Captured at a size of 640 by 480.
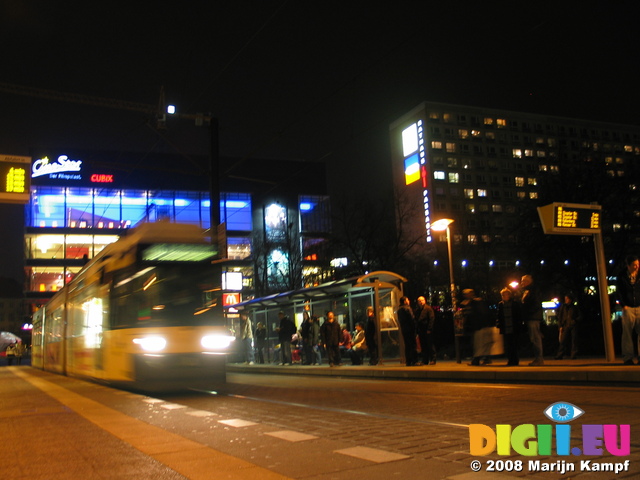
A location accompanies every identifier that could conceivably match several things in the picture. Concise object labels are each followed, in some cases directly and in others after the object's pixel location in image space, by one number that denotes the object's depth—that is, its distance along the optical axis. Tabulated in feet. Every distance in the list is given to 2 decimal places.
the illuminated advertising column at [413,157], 330.34
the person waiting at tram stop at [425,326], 53.26
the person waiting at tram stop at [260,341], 80.33
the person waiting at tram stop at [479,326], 49.44
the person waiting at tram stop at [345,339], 68.54
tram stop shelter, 61.34
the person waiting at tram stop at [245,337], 87.14
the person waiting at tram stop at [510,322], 45.42
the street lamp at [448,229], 66.13
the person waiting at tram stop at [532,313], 43.57
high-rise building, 338.75
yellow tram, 38.32
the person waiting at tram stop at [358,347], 65.31
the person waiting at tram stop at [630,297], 37.11
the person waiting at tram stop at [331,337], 62.39
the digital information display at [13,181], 44.06
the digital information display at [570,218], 44.62
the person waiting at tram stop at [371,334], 60.49
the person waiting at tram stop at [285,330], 70.75
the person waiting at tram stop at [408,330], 53.36
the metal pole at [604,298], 42.70
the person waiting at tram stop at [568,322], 50.83
